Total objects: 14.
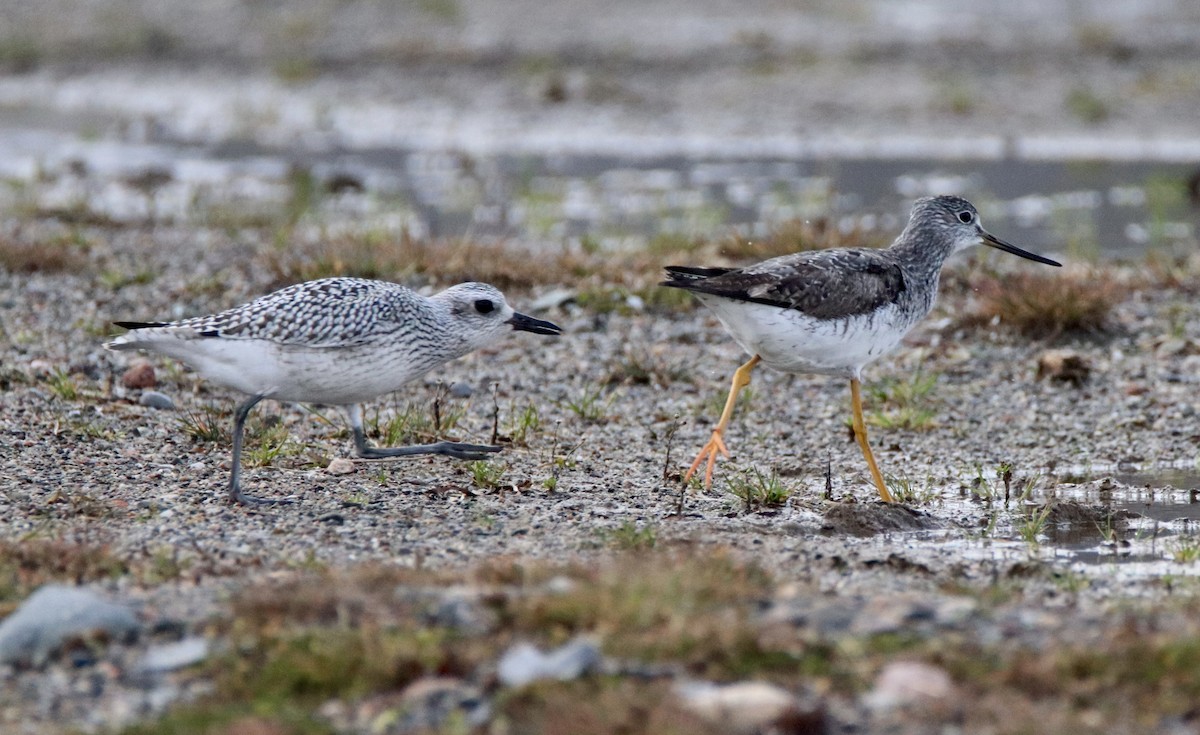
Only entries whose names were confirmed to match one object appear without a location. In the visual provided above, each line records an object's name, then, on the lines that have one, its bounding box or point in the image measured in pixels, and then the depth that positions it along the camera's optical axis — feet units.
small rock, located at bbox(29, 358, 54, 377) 60.29
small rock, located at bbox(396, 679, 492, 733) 29.58
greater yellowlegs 49.93
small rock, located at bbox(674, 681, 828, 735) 28.63
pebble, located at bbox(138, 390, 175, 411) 57.88
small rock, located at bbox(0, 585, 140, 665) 33.30
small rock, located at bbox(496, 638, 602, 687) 30.55
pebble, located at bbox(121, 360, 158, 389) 60.39
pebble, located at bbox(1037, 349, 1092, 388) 64.28
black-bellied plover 46.50
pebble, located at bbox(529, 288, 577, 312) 72.84
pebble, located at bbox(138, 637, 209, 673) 32.55
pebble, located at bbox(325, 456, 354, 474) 51.24
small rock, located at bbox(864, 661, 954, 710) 29.53
